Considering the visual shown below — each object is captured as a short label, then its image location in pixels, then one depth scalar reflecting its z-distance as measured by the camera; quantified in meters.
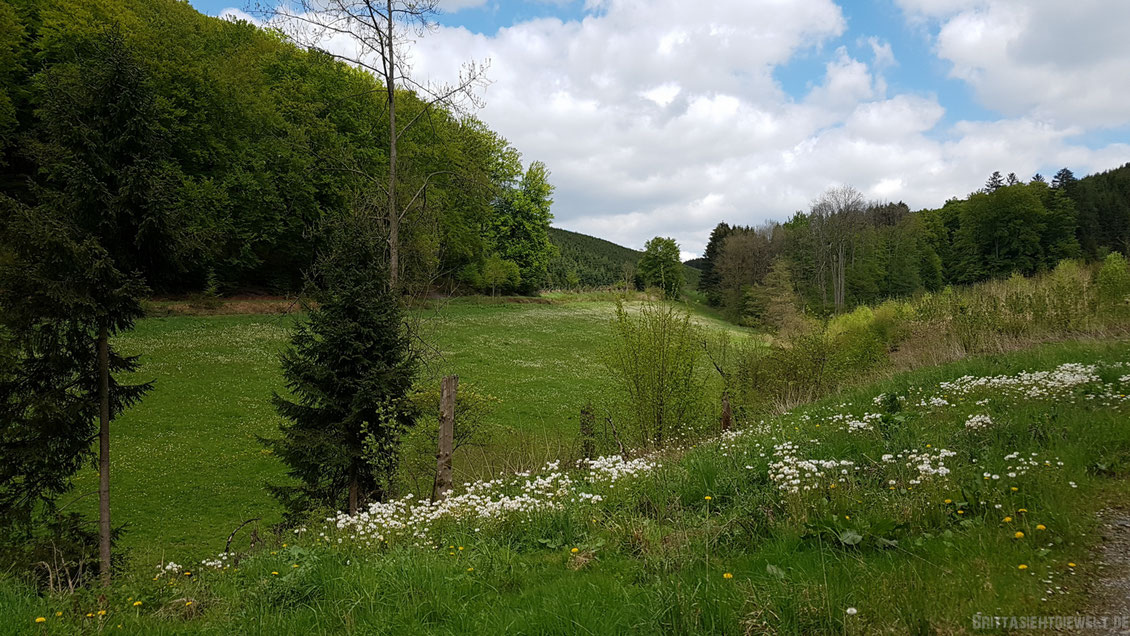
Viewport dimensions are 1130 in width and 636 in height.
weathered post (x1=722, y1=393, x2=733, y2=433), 13.81
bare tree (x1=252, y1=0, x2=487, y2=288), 11.91
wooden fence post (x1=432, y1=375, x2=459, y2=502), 9.70
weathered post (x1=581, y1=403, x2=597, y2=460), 11.82
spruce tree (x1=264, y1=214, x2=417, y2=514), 10.70
